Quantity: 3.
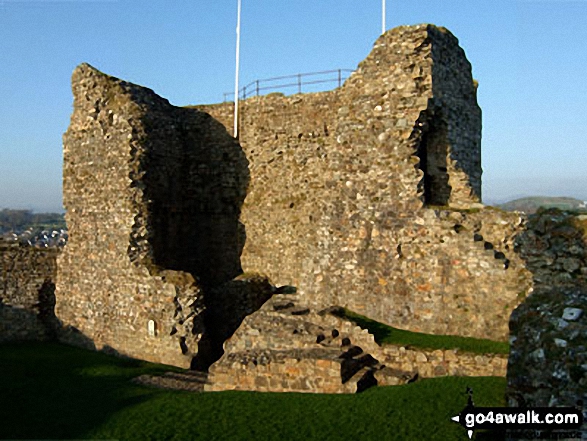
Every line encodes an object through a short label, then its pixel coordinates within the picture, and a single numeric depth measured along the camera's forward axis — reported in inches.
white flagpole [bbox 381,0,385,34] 579.3
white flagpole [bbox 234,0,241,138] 679.1
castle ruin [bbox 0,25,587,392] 415.8
